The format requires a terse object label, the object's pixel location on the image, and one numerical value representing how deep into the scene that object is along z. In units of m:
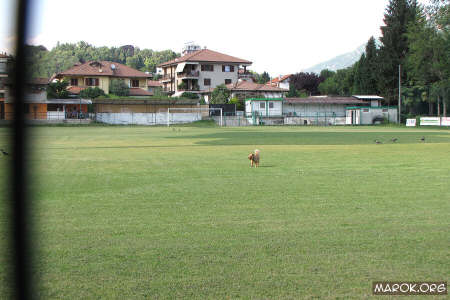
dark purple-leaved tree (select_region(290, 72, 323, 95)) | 106.44
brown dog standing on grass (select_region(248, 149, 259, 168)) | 14.44
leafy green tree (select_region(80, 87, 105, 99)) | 75.50
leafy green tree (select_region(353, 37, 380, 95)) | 84.50
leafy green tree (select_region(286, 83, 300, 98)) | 96.06
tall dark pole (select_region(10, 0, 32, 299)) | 4.73
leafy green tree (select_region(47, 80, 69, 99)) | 69.38
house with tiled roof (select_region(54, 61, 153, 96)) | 82.12
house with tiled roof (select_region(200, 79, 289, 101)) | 84.88
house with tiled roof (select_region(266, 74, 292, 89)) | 111.61
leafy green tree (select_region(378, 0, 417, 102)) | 81.88
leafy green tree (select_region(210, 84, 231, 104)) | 78.62
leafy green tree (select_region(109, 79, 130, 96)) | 83.38
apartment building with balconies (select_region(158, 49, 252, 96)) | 91.19
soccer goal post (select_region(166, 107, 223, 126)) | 67.38
